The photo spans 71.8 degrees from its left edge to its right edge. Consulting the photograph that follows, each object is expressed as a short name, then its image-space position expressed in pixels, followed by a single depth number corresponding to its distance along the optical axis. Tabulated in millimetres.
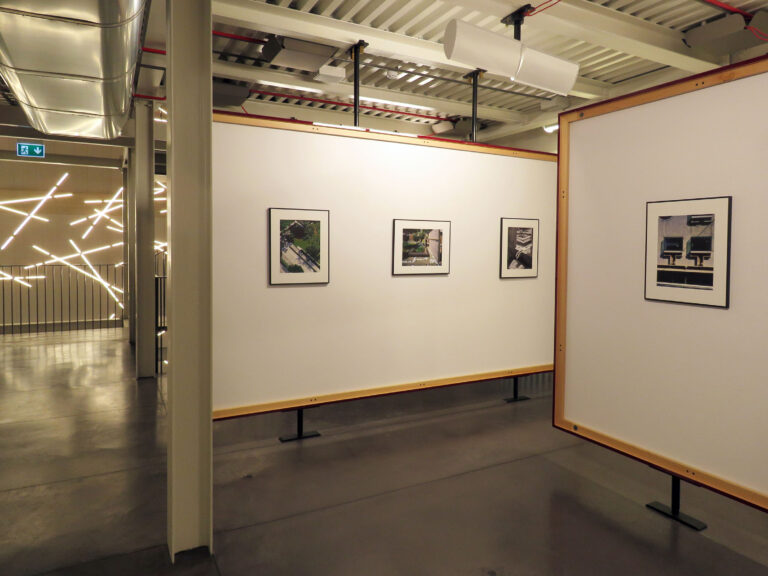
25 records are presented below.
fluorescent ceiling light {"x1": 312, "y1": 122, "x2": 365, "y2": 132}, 4926
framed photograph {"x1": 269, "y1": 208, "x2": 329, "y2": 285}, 4758
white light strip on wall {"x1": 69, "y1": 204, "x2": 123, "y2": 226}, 12711
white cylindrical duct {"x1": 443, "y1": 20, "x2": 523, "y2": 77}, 4301
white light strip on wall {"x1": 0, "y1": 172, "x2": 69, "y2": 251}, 12104
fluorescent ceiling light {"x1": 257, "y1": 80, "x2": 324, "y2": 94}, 6891
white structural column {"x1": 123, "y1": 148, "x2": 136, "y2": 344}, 9814
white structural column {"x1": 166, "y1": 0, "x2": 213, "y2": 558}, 3041
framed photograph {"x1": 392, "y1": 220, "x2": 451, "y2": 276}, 5441
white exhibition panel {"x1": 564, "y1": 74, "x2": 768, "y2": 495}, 2975
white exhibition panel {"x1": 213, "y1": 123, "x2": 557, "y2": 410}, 4621
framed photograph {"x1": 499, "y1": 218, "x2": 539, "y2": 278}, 6152
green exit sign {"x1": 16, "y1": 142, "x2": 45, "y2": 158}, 10125
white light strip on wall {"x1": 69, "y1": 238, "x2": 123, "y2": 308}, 12766
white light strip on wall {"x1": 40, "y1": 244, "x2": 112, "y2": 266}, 12539
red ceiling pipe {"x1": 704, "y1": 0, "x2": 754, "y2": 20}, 4957
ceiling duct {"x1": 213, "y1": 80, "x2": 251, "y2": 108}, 7266
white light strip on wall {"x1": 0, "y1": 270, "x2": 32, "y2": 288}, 12014
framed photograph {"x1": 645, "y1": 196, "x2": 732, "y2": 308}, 3105
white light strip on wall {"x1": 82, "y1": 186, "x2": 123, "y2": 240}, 12844
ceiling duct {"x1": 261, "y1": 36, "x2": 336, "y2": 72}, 5645
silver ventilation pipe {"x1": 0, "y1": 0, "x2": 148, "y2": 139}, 3132
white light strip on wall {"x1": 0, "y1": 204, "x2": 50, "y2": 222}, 12023
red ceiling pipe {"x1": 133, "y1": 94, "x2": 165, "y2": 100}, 7148
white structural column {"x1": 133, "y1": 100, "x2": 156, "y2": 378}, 7395
